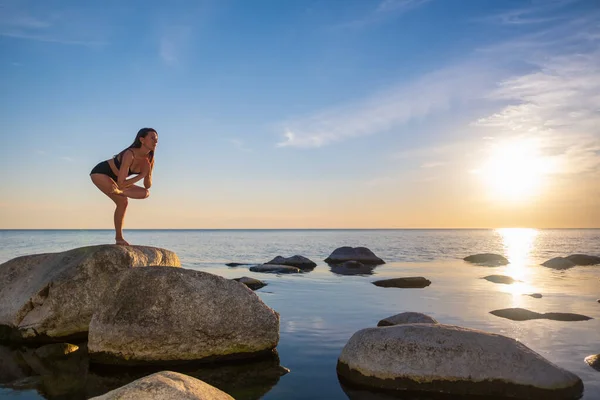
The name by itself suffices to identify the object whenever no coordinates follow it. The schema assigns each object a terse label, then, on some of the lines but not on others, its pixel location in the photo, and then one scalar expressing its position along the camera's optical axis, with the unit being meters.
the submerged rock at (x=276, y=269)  22.95
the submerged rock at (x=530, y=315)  11.18
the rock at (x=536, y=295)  15.16
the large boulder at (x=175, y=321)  7.80
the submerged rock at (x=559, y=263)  27.35
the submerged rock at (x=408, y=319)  9.36
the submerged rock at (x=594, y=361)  7.54
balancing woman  10.42
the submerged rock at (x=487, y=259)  31.85
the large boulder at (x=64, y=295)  9.21
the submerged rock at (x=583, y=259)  29.58
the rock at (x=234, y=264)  27.37
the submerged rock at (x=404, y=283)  17.53
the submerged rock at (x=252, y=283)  16.52
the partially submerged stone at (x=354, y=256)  29.59
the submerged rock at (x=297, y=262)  26.27
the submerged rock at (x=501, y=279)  19.47
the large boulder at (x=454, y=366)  6.34
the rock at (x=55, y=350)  8.33
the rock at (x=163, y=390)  4.57
